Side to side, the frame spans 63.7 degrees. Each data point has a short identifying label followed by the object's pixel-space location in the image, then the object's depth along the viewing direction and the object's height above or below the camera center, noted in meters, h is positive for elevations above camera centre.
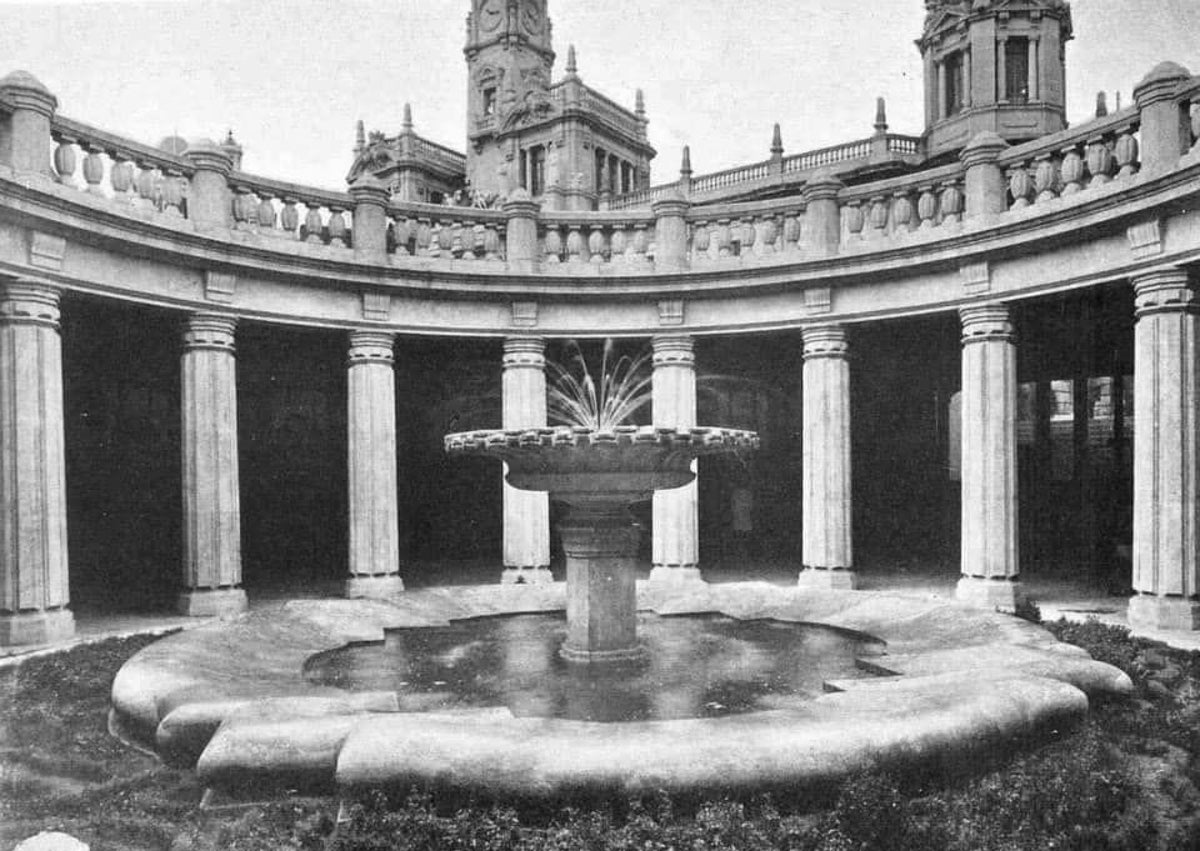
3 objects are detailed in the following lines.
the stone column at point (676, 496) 14.42 -1.16
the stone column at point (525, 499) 14.30 -1.17
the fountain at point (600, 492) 7.36 -0.59
